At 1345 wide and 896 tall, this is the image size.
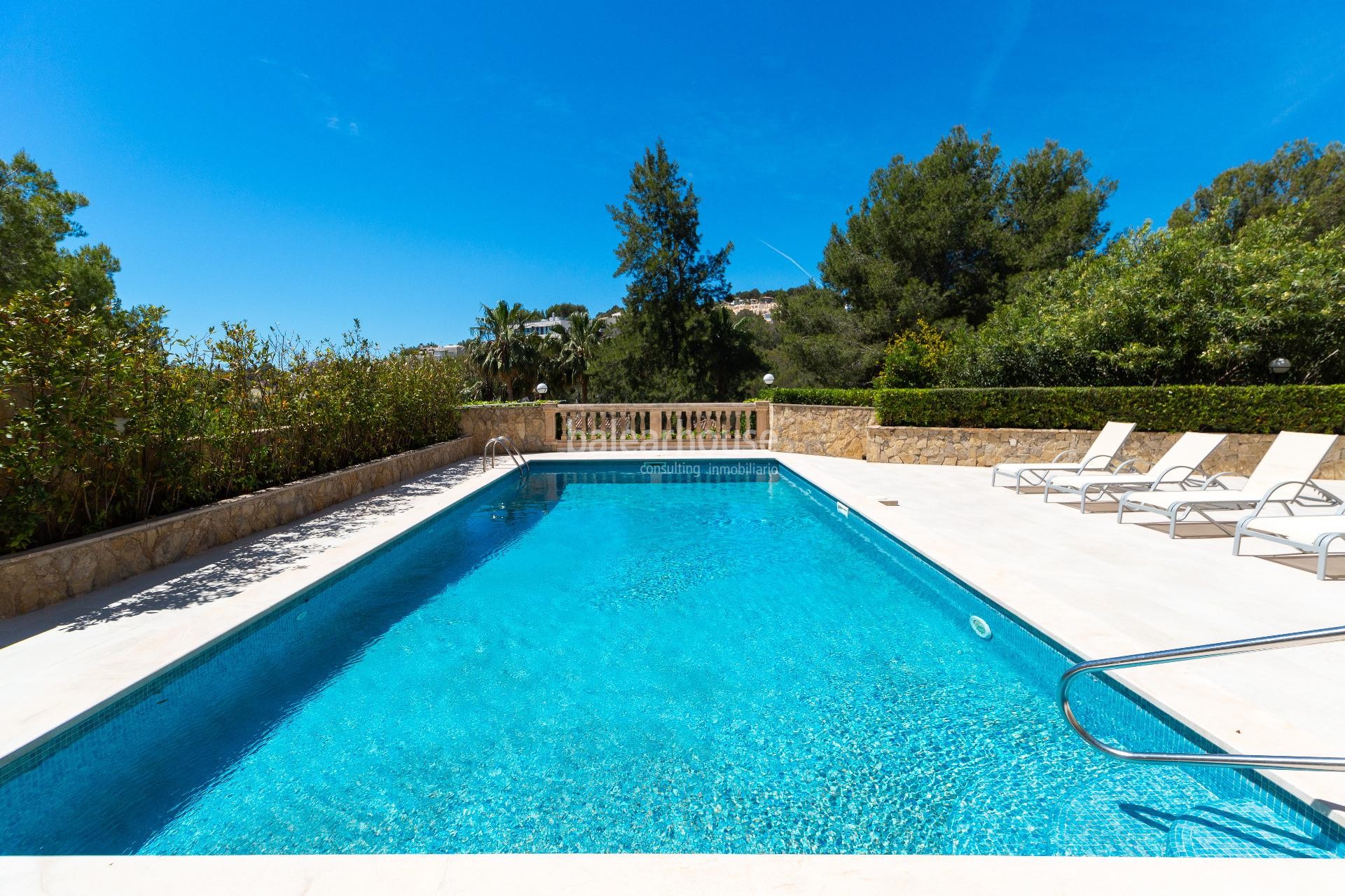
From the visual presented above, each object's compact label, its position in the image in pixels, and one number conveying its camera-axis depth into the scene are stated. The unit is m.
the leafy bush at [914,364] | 15.51
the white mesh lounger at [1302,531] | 4.22
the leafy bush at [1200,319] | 9.98
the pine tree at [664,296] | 25.39
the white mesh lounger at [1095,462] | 7.96
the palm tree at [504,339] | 33.53
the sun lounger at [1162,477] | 6.78
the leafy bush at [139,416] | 3.96
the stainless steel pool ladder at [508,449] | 11.18
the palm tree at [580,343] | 33.97
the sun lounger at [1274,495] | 5.55
